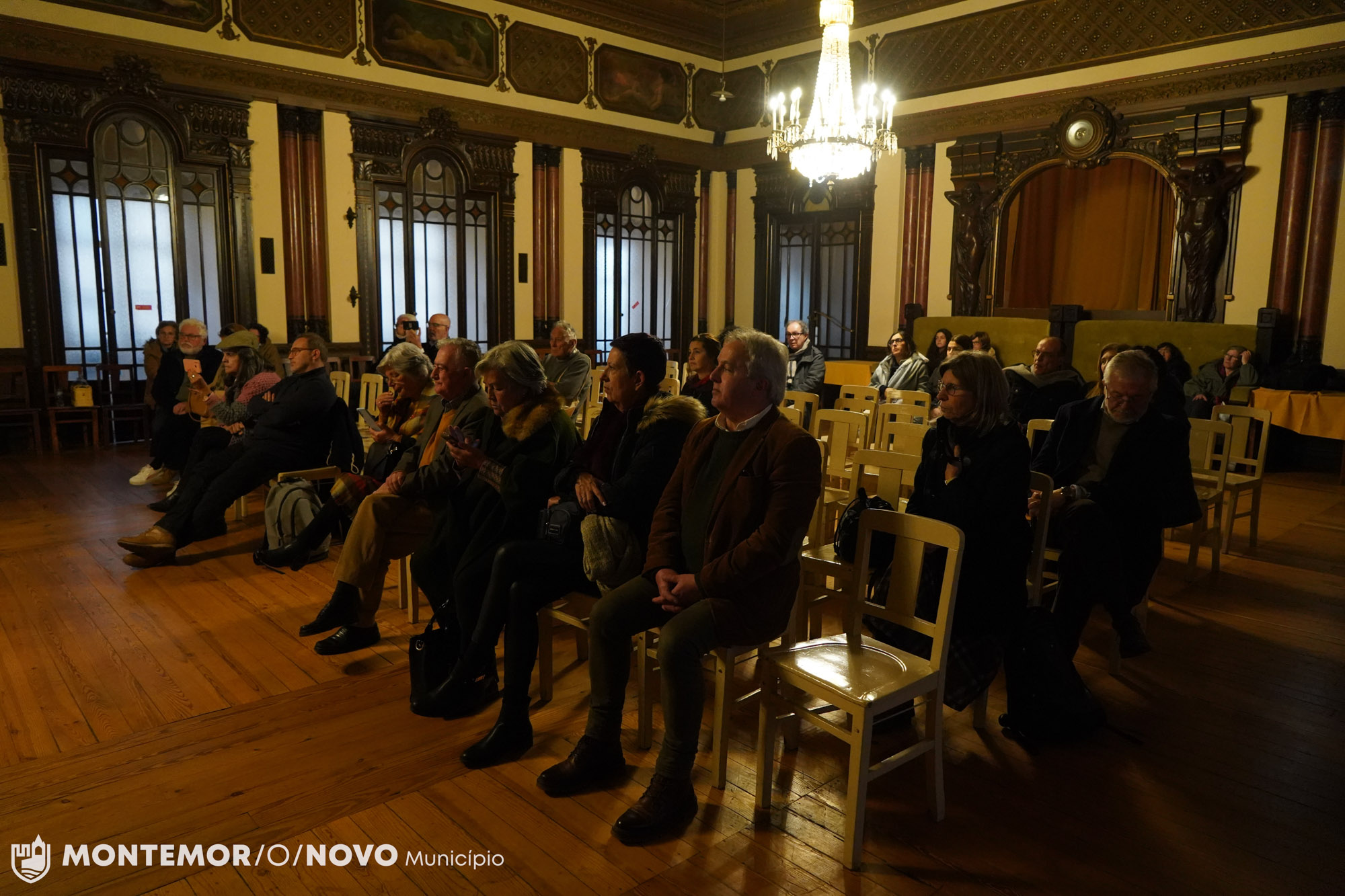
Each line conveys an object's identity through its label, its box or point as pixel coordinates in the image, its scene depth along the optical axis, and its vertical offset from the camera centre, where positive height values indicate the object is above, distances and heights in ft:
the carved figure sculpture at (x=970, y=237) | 32.60 +3.34
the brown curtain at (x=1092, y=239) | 29.76 +3.13
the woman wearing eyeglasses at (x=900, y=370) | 24.94 -1.18
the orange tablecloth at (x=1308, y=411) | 24.23 -2.11
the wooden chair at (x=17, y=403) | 25.89 -2.58
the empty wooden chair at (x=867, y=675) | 7.37 -3.00
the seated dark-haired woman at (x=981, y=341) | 25.55 -0.36
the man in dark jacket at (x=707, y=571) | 7.88 -2.23
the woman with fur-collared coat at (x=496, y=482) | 10.35 -1.89
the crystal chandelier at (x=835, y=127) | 21.45 +4.96
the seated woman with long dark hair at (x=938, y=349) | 27.78 -0.67
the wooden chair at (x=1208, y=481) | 14.88 -2.51
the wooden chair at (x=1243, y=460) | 15.88 -2.28
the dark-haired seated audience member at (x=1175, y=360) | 25.30 -0.79
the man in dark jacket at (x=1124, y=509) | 10.53 -2.14
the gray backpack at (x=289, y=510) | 15.14 -3.21
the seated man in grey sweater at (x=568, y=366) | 22.13 -1.06
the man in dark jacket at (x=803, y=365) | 23.84 -1.01
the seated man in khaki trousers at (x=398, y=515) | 11.52 -2.54
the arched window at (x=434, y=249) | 32.58 +2.64
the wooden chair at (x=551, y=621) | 9.97 -3.32
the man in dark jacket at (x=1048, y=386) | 16.63 -1.03
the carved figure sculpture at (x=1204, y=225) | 27.50 +3.33
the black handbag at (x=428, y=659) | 10.17 -3.83
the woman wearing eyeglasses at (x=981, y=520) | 9.05 -1.92
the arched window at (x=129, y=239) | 26.78 +2.35
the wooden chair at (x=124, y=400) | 27.66 -2.62
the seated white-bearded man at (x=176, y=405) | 20.17 -2.03
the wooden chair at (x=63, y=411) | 26.35 -2.86
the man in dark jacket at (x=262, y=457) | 15.48 -2.44
